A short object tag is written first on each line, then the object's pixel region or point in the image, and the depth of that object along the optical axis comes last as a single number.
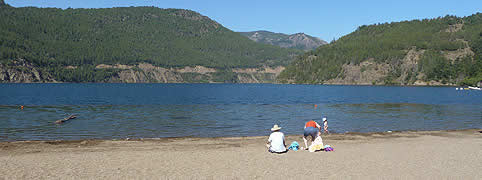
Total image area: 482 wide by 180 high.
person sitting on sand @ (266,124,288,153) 23.00
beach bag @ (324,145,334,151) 24.03
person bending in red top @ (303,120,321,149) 24.20
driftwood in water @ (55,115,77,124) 40.98
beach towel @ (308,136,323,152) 23.50
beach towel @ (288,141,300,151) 24.48
